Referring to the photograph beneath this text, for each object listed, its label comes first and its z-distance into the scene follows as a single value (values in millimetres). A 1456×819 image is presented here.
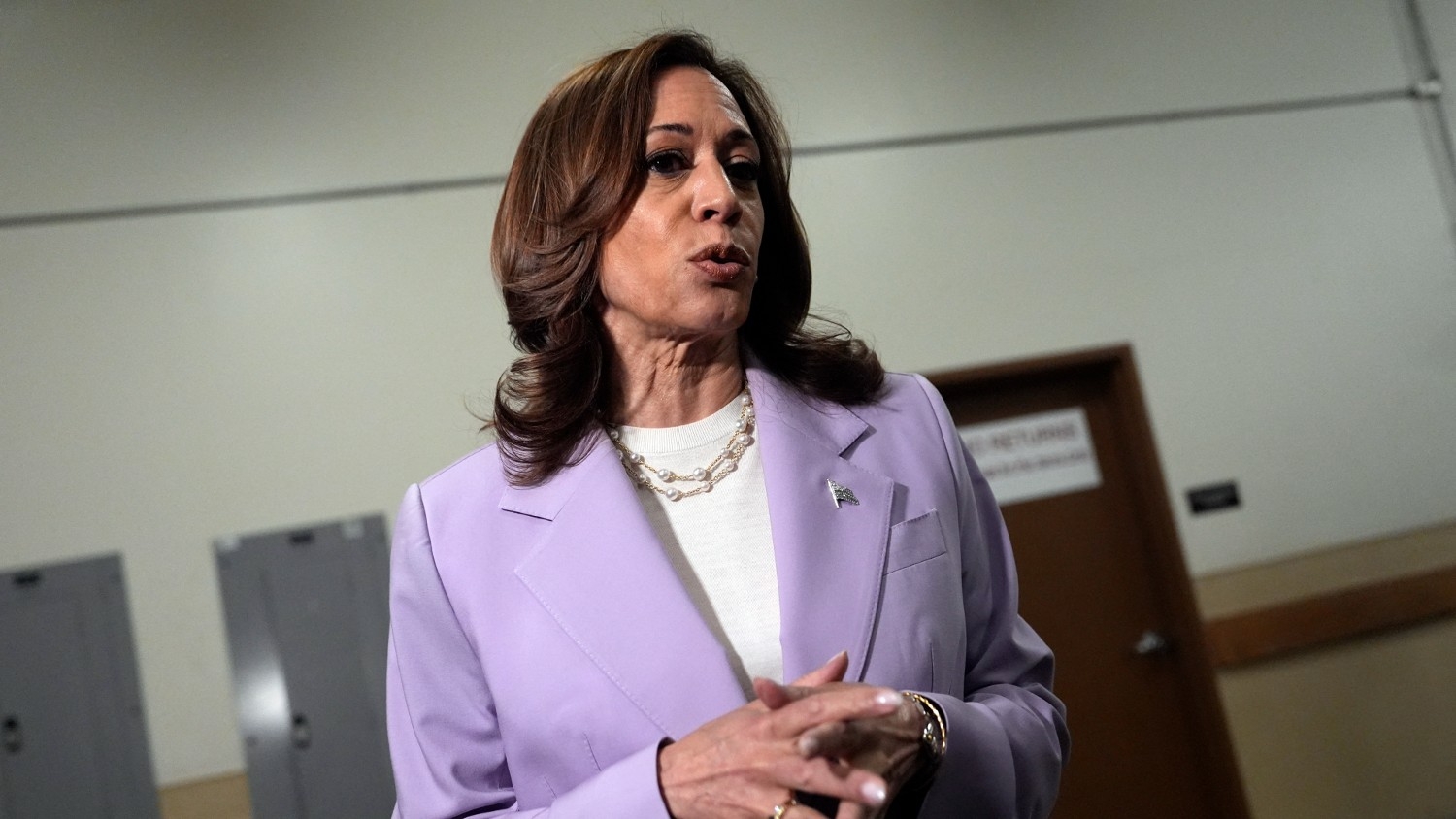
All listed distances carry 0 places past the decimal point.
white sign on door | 4559
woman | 1102
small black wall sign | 4598
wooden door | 4426
